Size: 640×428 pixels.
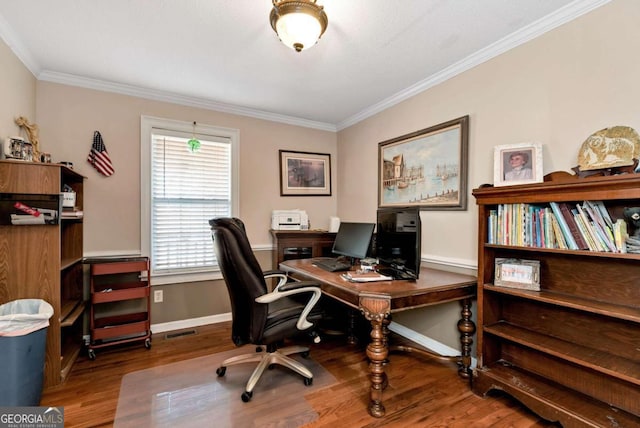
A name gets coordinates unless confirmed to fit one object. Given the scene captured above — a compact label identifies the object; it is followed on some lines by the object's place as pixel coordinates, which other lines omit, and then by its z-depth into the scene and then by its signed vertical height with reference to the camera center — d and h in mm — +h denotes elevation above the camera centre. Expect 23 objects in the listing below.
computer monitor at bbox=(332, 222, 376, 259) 2528 -215
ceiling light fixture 1527 +1048
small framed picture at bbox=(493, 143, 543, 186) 1898 +364
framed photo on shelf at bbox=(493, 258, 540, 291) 1845 -366
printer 3549 -53
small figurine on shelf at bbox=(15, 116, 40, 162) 2215 +643
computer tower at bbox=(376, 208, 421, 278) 2074 -171
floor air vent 2930 -1214
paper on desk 2049 -437
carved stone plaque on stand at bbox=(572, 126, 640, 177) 1490 +354
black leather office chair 1820 -598
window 3043 +248
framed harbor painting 2457 +465
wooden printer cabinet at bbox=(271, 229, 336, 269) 3426 -334
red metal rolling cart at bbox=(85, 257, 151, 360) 2523 -850
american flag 2771 +554
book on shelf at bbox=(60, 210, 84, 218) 2314 +2
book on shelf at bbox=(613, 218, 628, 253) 1442 -84
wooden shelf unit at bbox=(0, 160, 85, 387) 1929 -274
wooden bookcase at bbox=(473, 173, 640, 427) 1502 -668
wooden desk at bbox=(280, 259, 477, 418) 1738 -528
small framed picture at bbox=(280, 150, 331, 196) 3766 +564
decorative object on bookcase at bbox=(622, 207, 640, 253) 1424 -46
